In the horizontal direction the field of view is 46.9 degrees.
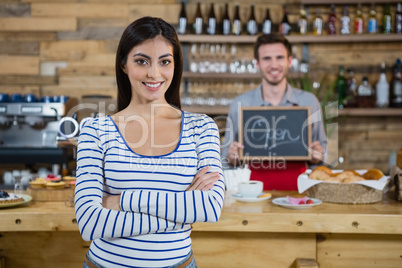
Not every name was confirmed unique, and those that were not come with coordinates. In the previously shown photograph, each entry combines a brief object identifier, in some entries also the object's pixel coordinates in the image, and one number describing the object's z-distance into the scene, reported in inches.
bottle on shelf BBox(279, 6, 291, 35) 154.9
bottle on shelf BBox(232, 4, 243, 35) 154.9
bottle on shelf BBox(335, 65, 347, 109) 155.3
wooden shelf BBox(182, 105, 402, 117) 149.6
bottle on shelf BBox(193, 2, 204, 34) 154.1
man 113.5
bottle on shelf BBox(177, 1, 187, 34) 154.6
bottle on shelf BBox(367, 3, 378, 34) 152.9
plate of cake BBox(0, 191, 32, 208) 72.7
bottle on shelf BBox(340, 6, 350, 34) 152.0
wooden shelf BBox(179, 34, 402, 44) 150.8
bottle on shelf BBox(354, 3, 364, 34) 152.6
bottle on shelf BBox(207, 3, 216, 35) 154.8
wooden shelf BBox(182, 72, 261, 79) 152.7
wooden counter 69.4
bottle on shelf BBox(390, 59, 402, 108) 150.7
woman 47.9
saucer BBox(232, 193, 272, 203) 78.2
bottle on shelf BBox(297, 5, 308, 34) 154.7
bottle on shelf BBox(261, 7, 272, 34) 155.5
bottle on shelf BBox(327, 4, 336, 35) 154.4
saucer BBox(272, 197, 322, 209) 72.5
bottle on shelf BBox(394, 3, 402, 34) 152.3
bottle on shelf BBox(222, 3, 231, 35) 155.2
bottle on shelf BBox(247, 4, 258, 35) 155.0
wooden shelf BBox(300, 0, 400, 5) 153.2
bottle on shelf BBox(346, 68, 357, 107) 154.4
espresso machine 129.6
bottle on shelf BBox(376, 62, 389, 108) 152.3
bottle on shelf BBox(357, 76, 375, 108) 153.9
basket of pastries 76.8
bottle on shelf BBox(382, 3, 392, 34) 153.0
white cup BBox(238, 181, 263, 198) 79.6
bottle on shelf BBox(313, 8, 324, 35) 154.6
